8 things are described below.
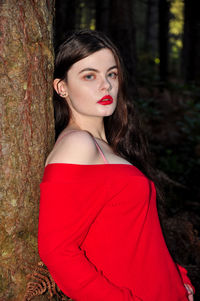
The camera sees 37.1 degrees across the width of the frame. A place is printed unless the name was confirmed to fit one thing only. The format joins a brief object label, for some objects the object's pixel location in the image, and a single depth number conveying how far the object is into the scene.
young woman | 1.74
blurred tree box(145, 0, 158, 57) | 20.72
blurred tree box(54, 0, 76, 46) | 9.13
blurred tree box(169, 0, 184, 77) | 24.65
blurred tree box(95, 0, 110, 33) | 14.79
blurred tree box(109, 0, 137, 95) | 9.58
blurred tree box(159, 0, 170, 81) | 13.76
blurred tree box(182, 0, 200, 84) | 12.47
